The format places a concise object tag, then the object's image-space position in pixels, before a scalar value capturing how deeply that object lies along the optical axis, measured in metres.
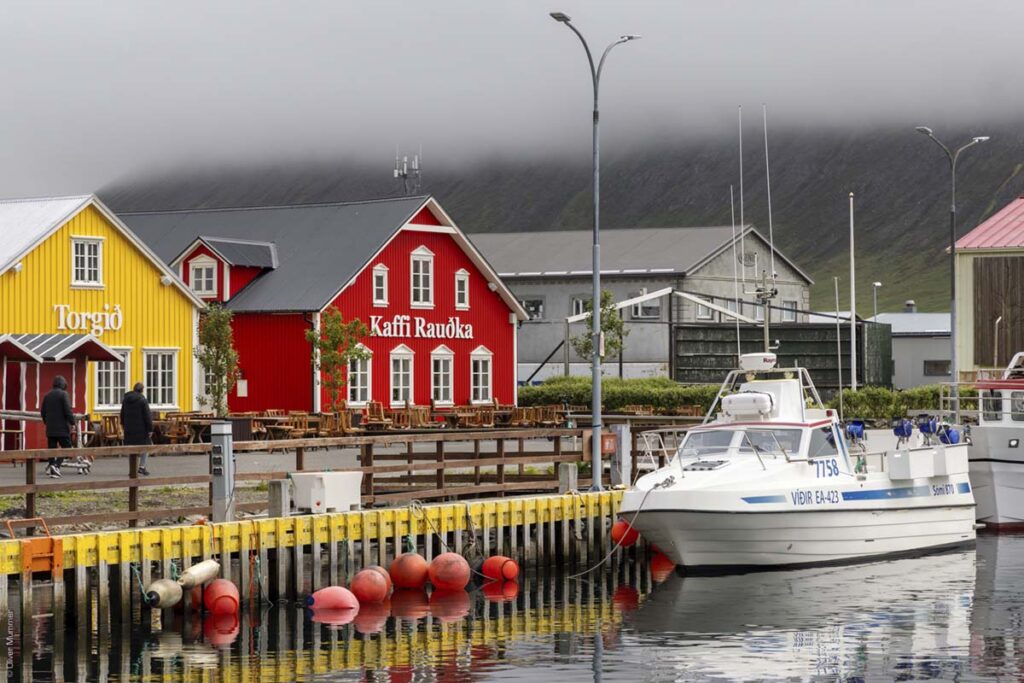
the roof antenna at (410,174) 77.50
